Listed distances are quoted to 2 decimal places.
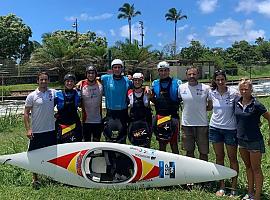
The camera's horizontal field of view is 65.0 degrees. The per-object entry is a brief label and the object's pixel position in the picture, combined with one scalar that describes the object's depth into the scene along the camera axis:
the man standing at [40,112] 3.05
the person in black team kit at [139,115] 3.18
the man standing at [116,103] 3.26
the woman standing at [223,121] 2.81
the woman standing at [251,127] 2.58
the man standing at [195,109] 3.00
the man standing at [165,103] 3.16
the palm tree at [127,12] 34.04
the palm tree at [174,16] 38.16
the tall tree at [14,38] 28.27
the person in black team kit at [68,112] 3.16
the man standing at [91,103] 3.29
